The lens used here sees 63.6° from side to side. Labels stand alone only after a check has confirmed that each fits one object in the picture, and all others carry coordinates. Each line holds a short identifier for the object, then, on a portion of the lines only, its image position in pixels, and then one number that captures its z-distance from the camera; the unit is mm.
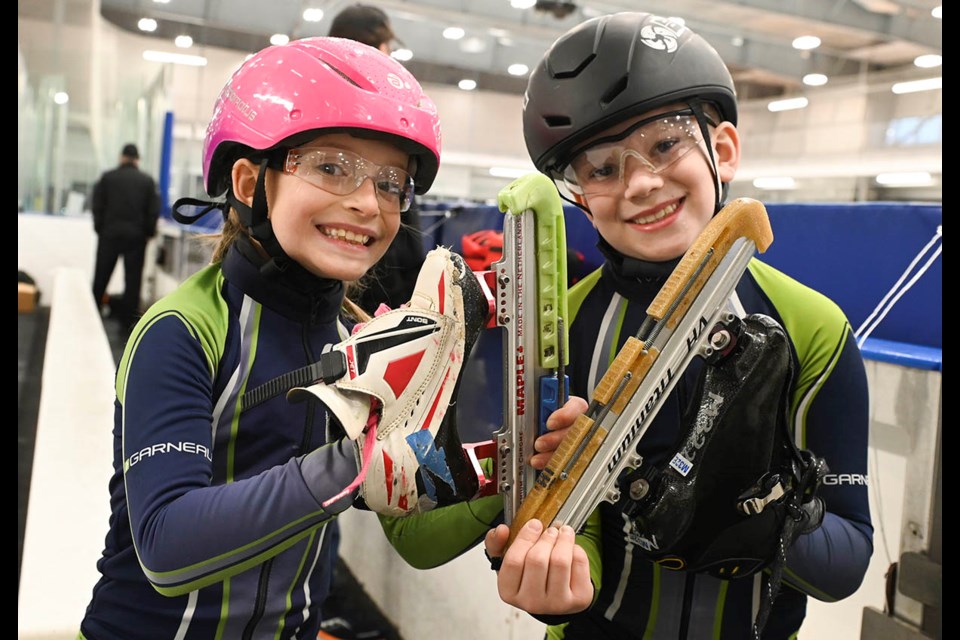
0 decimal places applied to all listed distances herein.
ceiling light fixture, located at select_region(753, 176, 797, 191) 14102
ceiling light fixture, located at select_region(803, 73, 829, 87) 14509
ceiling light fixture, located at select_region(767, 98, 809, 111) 14617
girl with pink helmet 878
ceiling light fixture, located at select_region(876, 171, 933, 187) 11383
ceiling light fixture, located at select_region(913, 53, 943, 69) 11827
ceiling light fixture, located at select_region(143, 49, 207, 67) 13695
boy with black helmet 1044
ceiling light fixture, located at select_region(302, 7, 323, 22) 13109
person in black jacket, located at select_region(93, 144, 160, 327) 7812
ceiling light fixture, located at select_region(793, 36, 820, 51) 14469
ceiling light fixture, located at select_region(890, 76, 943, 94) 12109
